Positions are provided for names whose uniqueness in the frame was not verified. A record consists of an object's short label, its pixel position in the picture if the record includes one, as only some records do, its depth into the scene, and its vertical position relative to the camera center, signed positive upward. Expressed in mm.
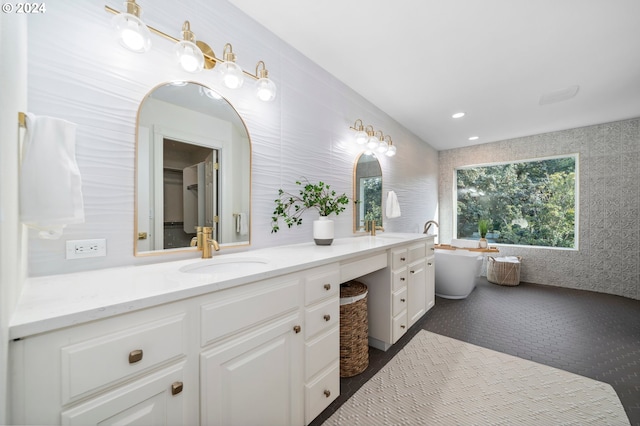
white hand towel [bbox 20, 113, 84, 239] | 729 +116
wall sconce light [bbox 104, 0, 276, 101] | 1084 +814
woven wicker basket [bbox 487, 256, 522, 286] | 4059 -947
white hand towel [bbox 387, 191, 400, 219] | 3201 +93
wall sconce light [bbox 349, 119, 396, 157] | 2621 +781
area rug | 1451 -1161
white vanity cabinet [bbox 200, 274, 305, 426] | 916 -576
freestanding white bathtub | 3346 -795
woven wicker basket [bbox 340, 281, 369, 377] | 1791 -841
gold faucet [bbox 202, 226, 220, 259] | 1467 -174
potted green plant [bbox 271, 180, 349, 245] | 1937 +45
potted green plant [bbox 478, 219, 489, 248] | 4535 -247
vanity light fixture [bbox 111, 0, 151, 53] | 1073 +791
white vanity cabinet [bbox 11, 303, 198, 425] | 598 -425
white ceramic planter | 1974 -135
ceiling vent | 2674 +1292
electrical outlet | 1081 -149
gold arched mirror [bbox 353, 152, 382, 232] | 2818 +271
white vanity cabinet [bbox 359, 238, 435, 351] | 2125 -724
